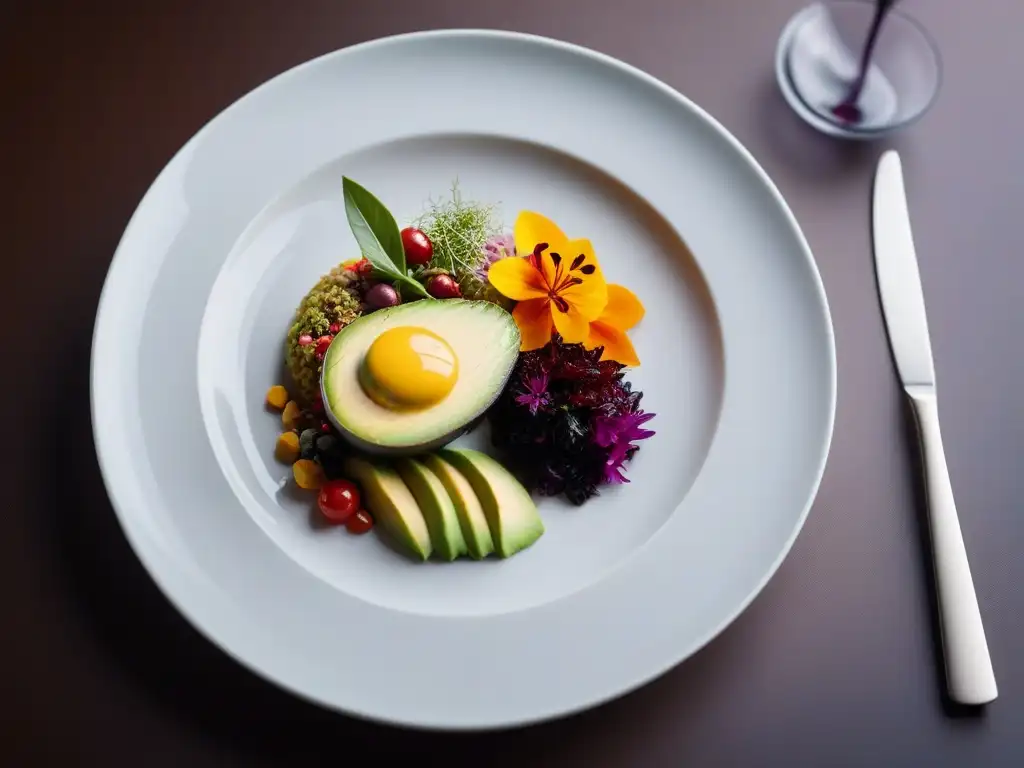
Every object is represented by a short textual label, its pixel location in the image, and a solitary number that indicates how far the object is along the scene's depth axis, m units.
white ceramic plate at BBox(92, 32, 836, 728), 0.30
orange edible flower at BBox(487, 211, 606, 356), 0.33
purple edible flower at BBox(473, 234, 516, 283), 0.36
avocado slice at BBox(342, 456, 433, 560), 0.32
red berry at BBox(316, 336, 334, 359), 0.33
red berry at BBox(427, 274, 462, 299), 0.35
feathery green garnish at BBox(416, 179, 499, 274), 0.36
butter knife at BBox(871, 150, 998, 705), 0.32
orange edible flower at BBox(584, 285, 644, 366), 0.34
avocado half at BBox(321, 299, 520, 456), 0.31
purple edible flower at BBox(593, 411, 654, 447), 0.32
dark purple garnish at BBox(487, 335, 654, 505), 0.32
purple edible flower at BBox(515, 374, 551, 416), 0.32
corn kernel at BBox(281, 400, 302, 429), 0.34
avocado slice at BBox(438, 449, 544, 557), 0.32
